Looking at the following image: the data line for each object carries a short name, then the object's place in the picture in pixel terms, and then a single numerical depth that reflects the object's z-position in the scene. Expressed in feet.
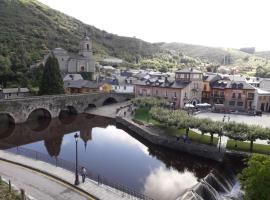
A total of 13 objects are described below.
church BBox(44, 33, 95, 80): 239.52
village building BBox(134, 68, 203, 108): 166.27
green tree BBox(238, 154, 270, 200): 49.83
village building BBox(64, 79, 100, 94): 196.79
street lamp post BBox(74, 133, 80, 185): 58.06
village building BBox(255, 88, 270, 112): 165.34
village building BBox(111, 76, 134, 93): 208.86
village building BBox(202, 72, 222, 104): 180.33
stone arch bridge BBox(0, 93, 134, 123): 126.39
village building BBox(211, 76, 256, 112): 165.87
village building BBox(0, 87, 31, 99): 159.63
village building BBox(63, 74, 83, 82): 208.77
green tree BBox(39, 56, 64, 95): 156.98
